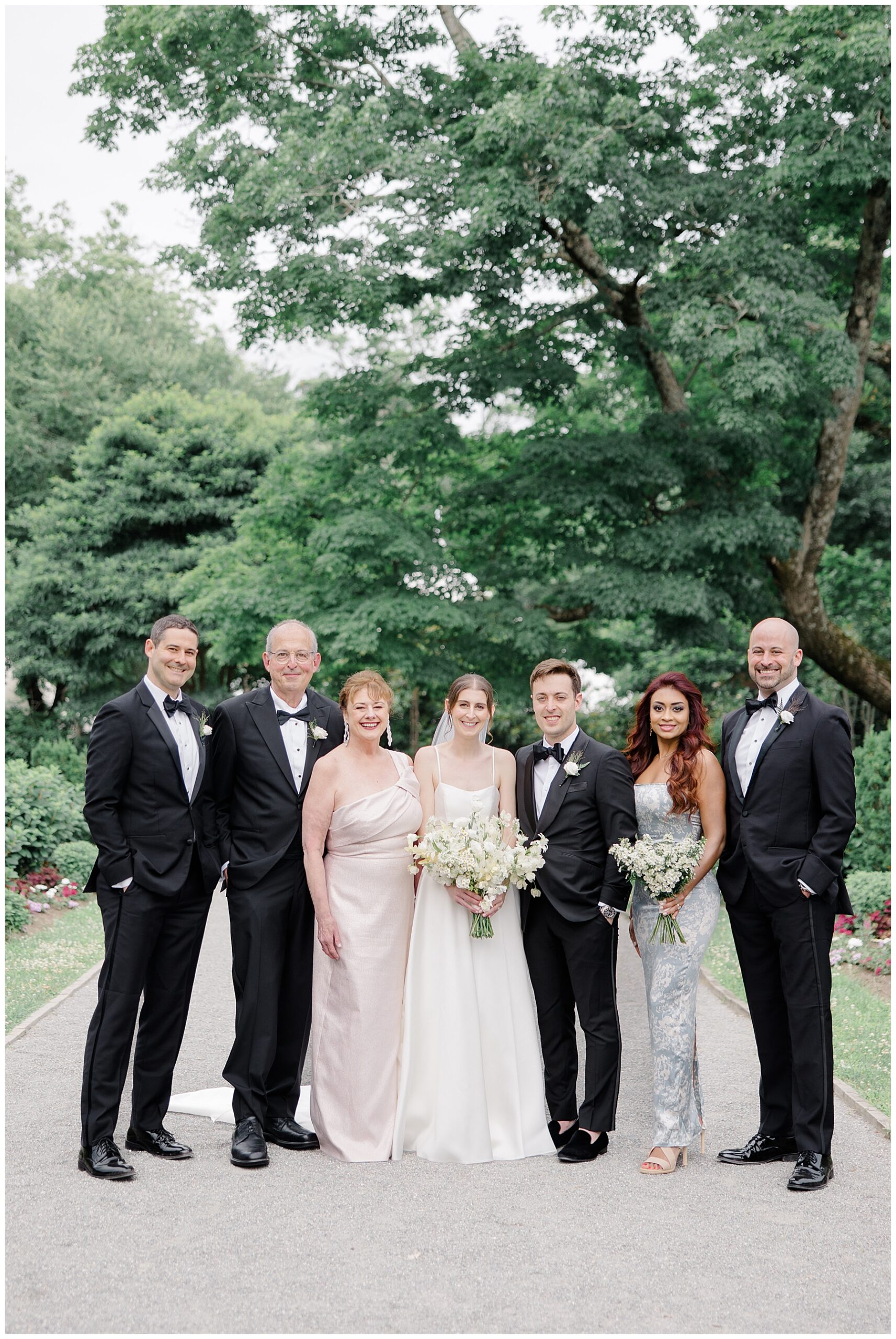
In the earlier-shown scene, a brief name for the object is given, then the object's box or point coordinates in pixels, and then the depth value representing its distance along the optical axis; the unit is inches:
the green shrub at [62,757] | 848.9
